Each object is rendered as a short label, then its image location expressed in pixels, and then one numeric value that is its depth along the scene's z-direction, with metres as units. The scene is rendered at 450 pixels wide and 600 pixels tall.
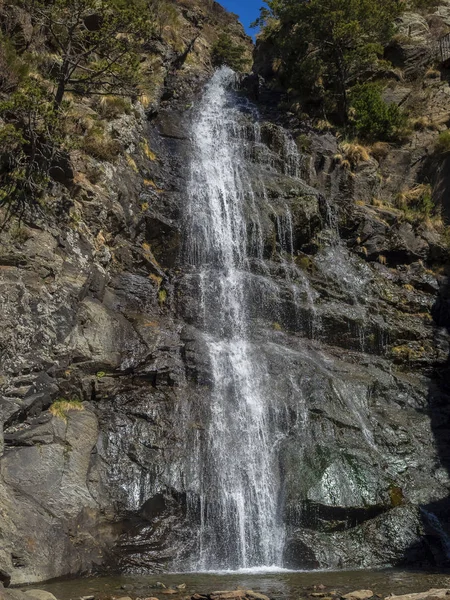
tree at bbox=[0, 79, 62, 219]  14.49
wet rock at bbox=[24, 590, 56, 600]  8.24
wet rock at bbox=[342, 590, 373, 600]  9.18
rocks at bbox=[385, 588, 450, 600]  8.68
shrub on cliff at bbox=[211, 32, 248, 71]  37.97
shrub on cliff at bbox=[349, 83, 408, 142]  26.97
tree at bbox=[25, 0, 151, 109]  16.12
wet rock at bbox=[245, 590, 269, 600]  8.98
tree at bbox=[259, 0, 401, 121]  26.81
